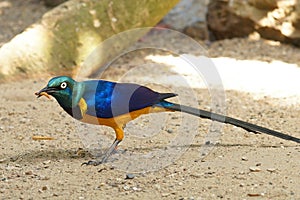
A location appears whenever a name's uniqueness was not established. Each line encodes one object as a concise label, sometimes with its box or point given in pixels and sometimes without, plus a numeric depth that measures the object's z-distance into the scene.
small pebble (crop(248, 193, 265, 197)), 6.60
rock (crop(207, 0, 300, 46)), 14.02
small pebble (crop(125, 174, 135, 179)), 7.23
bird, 7.28
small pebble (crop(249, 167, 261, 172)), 7.27
